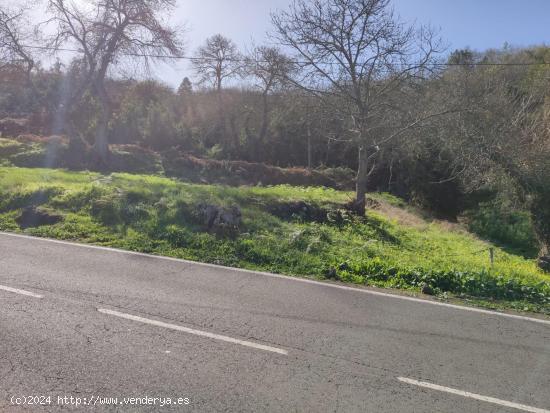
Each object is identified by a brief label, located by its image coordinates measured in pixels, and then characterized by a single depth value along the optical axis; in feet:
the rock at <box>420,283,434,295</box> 25.14
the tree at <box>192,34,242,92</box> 120.19
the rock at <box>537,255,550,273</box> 43.68
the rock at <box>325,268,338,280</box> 26.99
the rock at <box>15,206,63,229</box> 35.04
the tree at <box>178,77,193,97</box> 146.22
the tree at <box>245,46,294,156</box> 56.13
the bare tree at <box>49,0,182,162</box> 78.54
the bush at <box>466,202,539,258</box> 69.97
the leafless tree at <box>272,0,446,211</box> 51.96
